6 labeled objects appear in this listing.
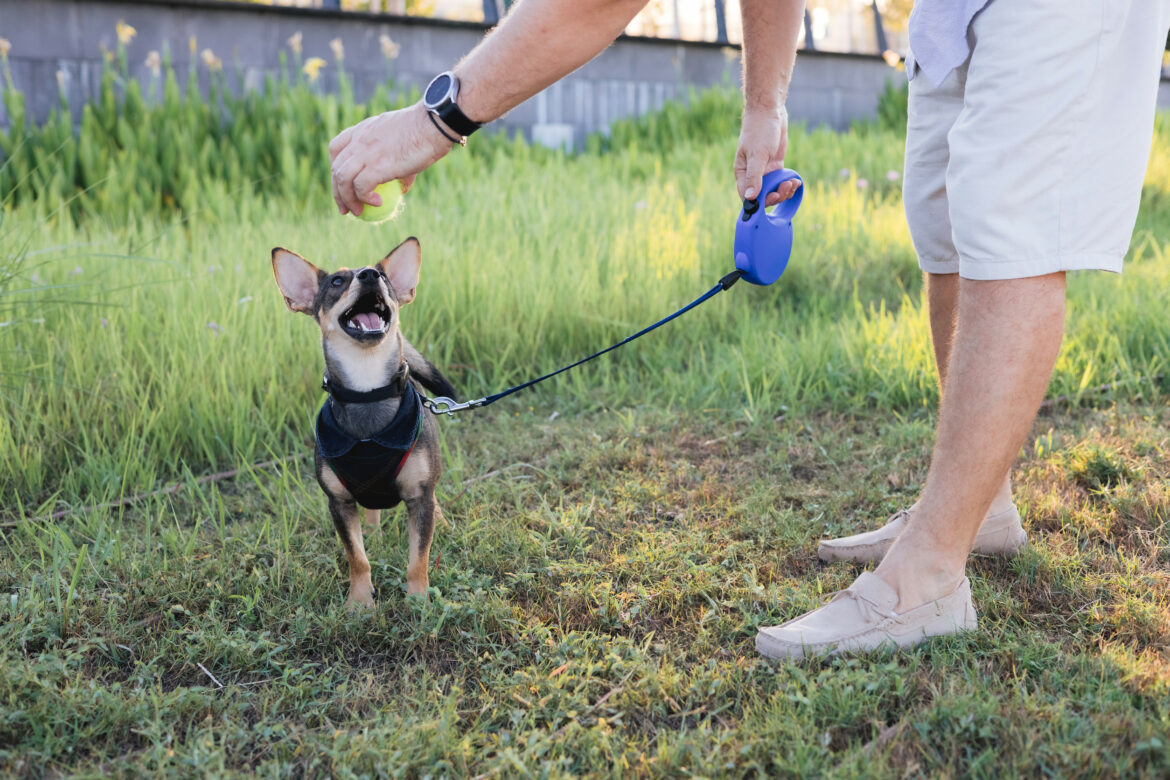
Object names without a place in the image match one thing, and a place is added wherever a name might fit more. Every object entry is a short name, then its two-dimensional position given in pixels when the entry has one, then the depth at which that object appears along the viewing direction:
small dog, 2.19
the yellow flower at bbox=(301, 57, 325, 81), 6.77
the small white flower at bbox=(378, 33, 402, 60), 7.56
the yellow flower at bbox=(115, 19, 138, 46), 6.30
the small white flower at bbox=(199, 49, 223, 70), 6.53
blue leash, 2.44
